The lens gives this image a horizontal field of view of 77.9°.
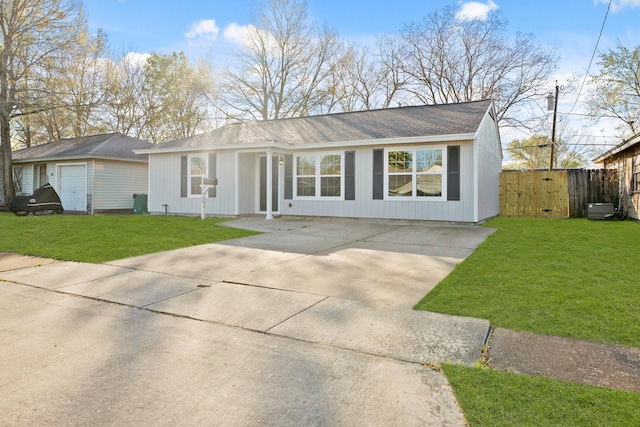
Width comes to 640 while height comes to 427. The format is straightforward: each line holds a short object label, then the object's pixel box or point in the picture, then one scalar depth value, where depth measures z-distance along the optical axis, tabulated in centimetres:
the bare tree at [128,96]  2586
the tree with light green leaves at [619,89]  2305
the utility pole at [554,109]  1986
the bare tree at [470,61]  2483
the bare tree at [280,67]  2679
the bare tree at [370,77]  2784
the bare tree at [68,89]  1673
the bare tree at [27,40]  1631
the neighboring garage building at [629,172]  1257
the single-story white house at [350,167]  1102
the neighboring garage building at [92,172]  1702
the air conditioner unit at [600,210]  1357
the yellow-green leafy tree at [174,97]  2808
